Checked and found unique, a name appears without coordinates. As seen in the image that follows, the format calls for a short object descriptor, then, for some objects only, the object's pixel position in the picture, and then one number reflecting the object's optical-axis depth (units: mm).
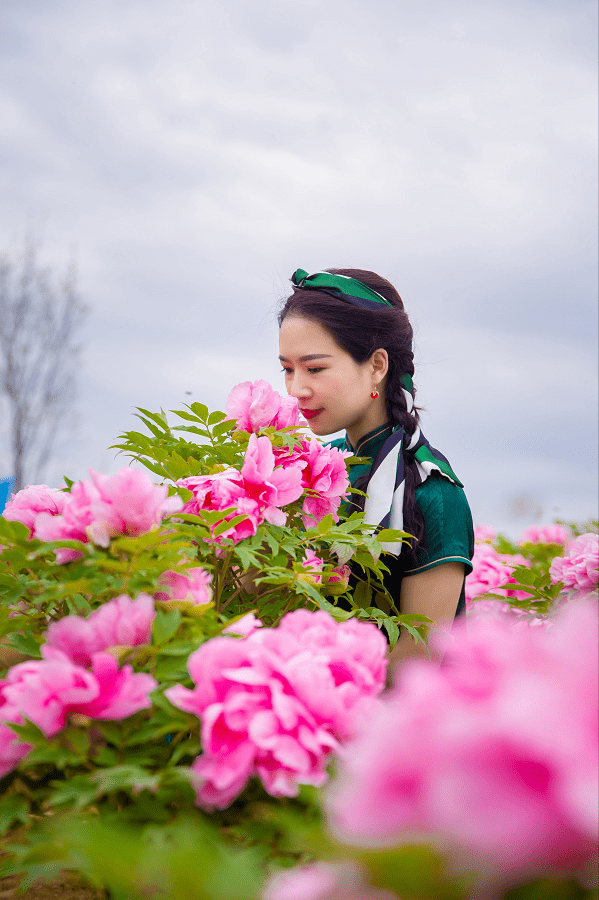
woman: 2173
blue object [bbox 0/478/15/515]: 2697
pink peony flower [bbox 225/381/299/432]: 1555
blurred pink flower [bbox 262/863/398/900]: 440
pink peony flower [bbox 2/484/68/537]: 1275
